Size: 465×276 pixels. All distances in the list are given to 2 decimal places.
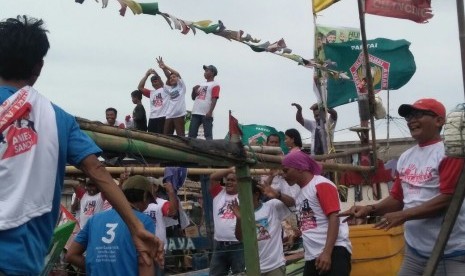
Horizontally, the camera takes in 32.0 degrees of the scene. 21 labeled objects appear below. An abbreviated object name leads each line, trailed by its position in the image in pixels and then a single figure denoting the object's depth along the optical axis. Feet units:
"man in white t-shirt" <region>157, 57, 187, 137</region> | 41.39
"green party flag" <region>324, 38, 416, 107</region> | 47.34
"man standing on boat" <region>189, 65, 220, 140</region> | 41.27
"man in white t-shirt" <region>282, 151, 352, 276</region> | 20.98
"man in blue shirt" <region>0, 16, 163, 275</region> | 9.47
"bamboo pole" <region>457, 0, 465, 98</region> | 15.48
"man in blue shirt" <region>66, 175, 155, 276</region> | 17.53
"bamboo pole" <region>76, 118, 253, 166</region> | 14.75
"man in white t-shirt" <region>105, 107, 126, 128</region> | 42.03
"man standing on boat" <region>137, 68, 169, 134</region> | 42.09
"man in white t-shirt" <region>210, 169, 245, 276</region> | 28.50
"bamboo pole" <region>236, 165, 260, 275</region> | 17.17
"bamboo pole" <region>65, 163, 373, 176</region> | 26.53
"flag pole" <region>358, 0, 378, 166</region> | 30.81
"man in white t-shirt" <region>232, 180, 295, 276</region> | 25.80
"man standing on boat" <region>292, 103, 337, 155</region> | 41.90
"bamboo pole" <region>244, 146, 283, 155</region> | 23.97
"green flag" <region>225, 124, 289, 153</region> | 42.45
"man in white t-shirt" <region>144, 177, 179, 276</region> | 26.71
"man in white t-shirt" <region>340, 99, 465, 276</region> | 16.08
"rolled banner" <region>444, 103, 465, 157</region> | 14.93
